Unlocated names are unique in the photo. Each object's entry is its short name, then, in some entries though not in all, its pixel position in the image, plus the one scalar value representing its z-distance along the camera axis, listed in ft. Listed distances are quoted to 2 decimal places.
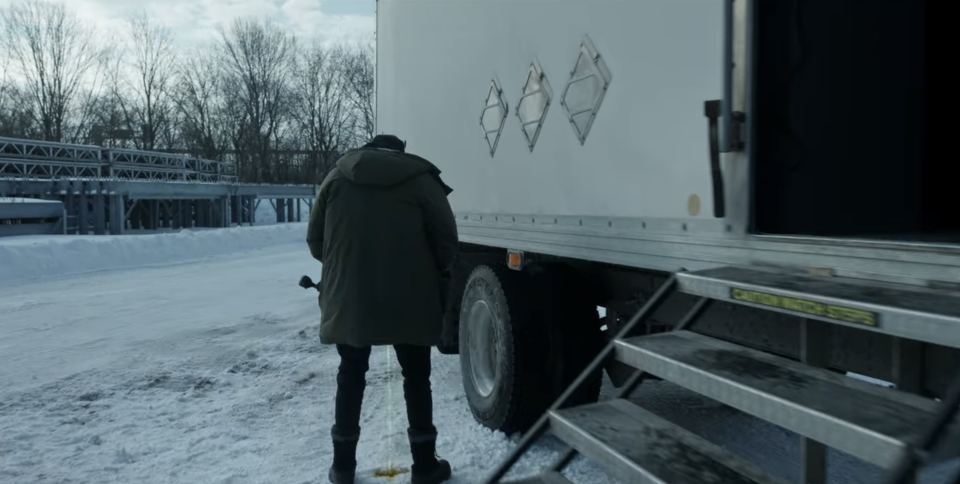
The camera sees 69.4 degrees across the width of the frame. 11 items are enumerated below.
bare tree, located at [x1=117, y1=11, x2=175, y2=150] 136.19
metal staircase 4.66
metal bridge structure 63.16
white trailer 5.77
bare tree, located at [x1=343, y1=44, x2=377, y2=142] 137.49
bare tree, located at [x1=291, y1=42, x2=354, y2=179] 143.74
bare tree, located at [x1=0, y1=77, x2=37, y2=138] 120.38
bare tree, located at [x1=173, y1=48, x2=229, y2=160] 140.05
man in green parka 11.07
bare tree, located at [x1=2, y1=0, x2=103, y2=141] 124.36
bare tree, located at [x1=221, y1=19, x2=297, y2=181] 141.49
